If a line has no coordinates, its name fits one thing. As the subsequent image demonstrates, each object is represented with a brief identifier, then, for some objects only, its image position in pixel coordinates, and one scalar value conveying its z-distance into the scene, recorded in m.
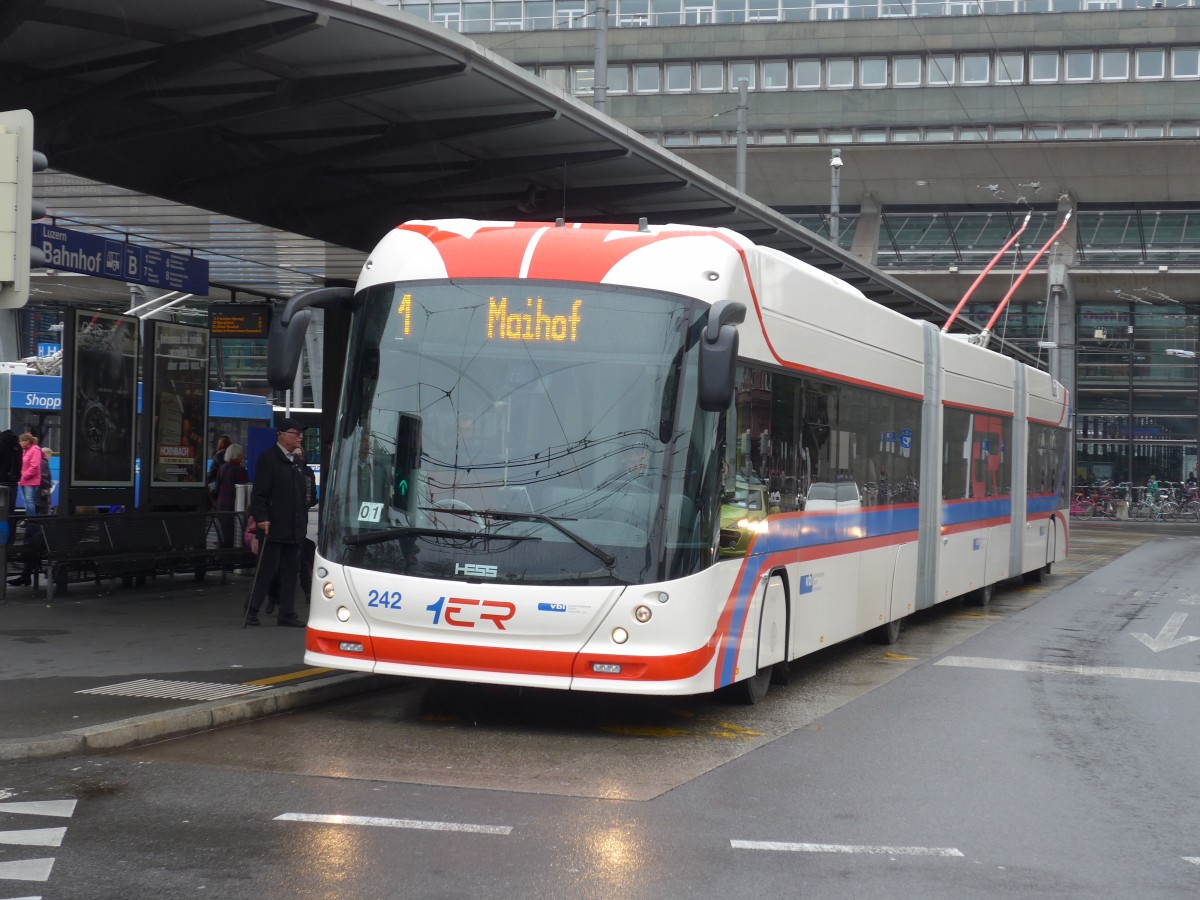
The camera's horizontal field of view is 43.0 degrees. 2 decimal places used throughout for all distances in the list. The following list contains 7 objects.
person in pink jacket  20.95
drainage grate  9.14
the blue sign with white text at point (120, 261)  14.45
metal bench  14.80
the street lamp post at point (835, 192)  29.25
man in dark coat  12.49
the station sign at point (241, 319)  17.77
